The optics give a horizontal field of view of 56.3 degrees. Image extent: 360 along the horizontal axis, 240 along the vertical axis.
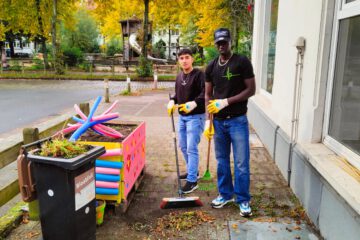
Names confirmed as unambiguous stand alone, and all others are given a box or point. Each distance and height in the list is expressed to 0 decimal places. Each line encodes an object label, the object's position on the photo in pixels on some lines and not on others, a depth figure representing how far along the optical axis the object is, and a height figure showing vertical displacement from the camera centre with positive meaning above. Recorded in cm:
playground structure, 2880 +167
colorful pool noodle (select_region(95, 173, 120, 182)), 359 -128
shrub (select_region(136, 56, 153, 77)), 2167 -73
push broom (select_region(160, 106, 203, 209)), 389 -166
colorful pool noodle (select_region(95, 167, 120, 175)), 357 -120
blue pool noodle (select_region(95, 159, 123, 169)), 356 -112
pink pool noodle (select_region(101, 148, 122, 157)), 353 -99
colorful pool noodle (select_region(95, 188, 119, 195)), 365 -144
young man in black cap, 352 -56
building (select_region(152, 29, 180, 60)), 4503 +141
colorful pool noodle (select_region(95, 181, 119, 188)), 361 -136
